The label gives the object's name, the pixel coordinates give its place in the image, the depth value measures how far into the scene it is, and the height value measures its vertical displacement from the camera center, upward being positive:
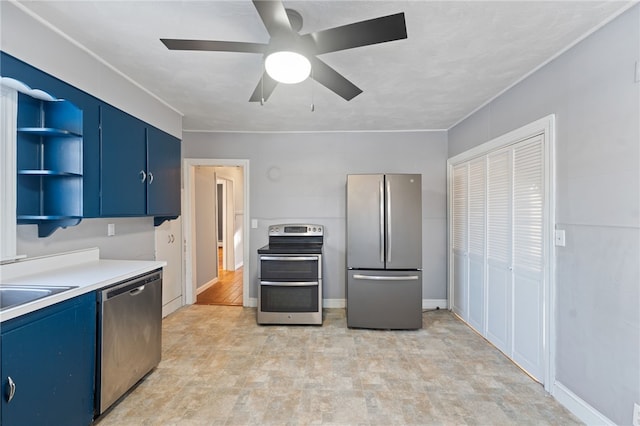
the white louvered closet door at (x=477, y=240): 3.16 -0.30
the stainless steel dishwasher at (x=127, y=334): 1.84 -0.83
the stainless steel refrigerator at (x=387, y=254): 3.32 -0.45
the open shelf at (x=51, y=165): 1.84 +0.32
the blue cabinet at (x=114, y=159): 1.88 +0.46
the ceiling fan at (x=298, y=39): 1.31 +0.86
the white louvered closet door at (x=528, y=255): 2.30 -0.34
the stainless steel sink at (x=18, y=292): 1.63 -0.43
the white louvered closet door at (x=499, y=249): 2.72 -0.35
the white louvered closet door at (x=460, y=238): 3.57 -0.31
